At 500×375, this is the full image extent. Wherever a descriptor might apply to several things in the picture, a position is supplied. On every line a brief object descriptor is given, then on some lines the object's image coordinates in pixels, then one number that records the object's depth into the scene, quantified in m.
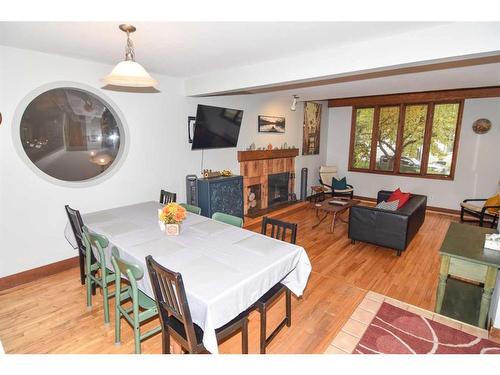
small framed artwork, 5.71
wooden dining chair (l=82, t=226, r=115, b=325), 2.19
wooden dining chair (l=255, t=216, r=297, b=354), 1.97
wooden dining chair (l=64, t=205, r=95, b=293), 2.62
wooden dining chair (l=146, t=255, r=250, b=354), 1.54
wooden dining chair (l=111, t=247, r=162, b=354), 1.81
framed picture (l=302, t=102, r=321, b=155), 6.83
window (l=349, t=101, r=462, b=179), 5.94
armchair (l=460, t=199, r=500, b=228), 4.76
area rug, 2.10
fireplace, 5.45
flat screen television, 4.34
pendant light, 1.92
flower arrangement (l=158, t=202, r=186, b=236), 2.41
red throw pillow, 4.21
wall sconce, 5.42
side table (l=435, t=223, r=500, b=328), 2.22
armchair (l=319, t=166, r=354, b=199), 6.83
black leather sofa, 3.76
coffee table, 4.67
